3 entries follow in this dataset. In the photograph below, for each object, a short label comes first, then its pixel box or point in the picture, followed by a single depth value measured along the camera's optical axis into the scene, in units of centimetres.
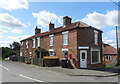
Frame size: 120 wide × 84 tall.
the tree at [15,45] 5686
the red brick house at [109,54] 1902
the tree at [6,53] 3208
